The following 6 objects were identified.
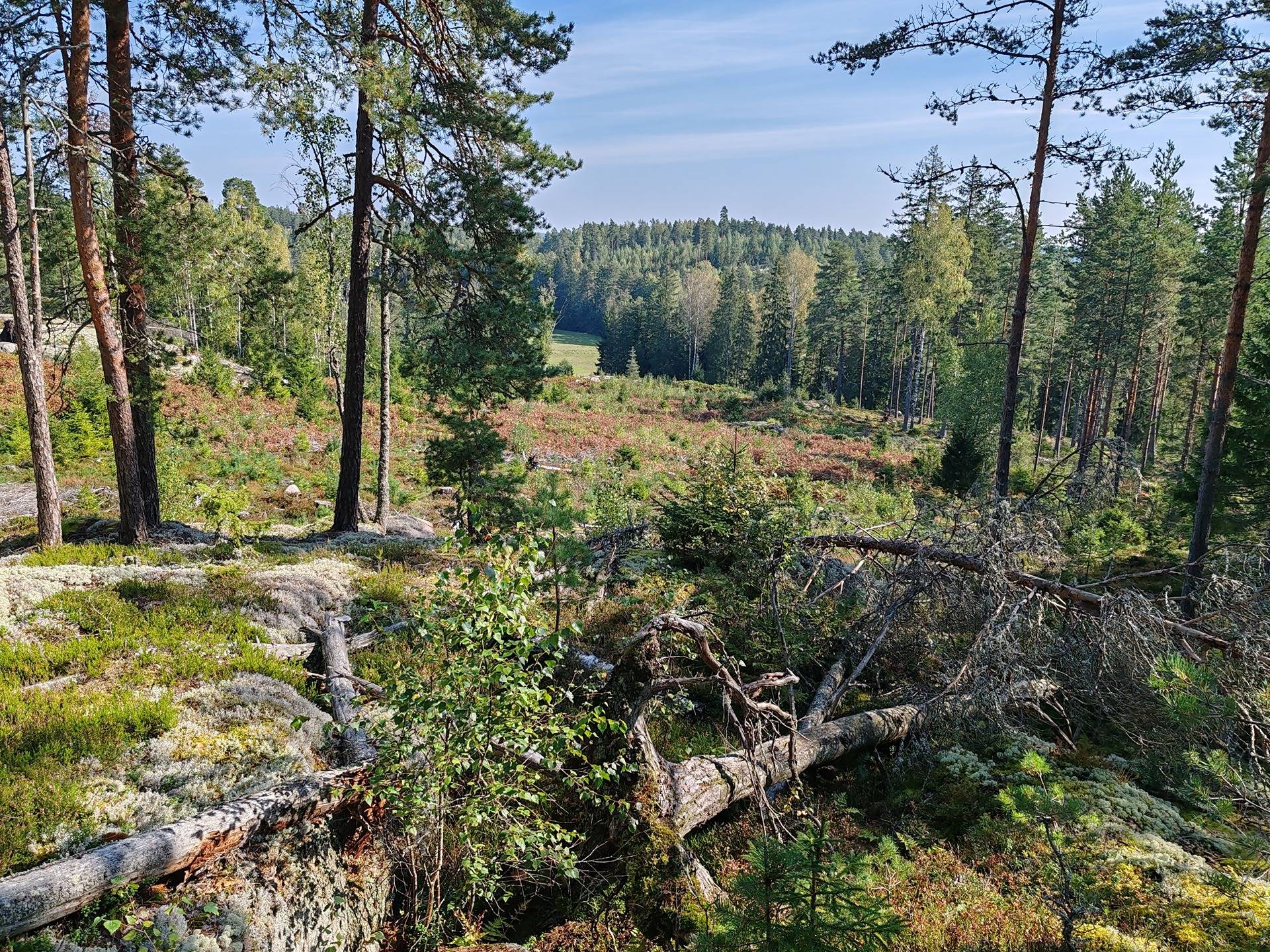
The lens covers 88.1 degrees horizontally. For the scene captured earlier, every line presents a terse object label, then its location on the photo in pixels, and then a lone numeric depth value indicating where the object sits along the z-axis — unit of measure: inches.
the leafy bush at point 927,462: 1119.6
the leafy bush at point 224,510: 511.5
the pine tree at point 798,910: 100.7
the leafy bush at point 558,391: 1404.7
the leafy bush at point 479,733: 138.1
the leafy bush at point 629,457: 1042.1
